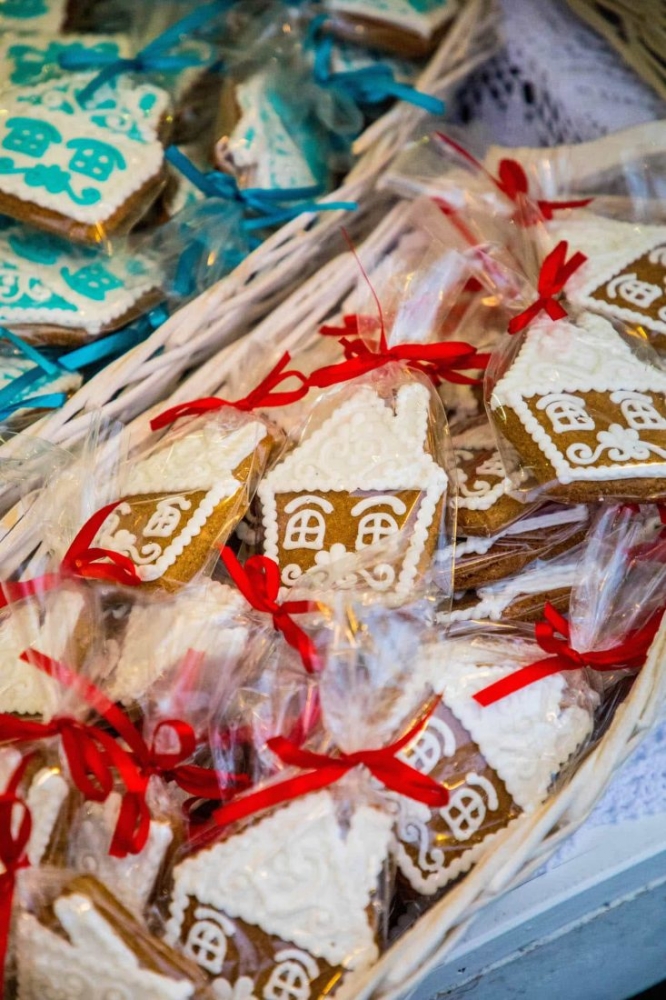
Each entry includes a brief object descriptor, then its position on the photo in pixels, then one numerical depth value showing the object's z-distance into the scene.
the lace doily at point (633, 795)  0.72
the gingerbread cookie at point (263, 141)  0.85
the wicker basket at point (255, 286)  0.79
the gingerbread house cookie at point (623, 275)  0.77
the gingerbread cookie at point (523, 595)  0.74
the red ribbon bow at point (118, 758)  0.67
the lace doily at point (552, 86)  0.89
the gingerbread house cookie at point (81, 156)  0.81
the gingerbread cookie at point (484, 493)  0.73
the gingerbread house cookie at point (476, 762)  0.68
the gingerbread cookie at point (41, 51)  0.86
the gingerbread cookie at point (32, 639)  0.71
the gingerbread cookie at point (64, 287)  0.81
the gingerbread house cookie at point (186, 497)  0.72
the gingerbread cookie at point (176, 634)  0.70
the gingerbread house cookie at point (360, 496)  0.71
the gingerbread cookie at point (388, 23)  0.90
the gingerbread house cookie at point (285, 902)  0.66
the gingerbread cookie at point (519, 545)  0.74
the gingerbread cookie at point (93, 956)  0.65
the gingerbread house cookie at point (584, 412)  0.71
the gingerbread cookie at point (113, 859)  0.68
